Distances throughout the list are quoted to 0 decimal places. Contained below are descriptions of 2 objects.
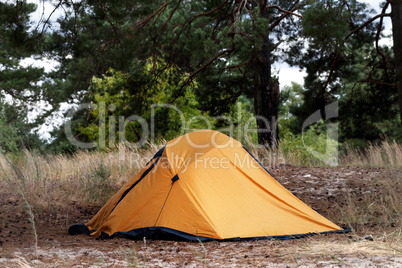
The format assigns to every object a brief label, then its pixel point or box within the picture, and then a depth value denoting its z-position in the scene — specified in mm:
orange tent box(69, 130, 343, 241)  4992
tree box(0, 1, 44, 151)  8172
